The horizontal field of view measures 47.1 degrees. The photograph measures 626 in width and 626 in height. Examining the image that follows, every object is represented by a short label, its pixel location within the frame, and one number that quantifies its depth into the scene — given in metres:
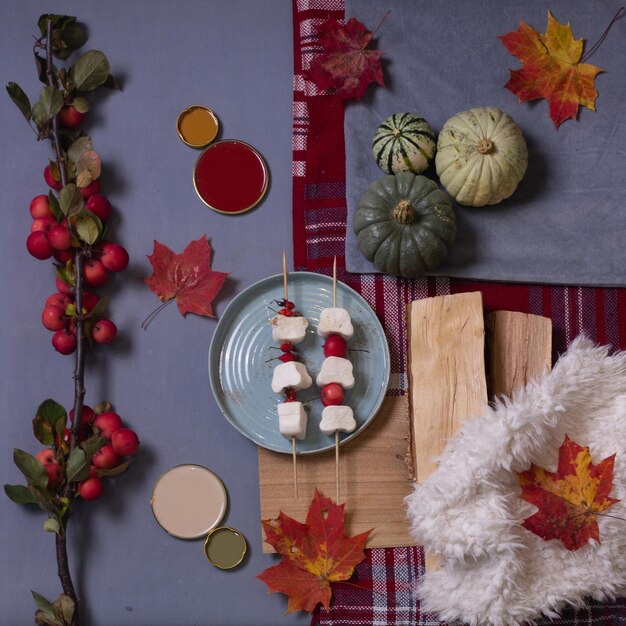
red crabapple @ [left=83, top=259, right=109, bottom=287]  1.62
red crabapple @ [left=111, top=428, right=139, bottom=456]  1.56
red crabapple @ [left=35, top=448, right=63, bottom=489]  1.53
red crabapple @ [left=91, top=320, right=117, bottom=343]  1.61
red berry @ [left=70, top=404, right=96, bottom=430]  1.58
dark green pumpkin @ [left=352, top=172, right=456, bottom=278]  1.54
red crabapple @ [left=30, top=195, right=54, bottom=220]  1.62
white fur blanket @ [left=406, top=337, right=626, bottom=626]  1.43
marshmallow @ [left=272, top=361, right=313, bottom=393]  1.55
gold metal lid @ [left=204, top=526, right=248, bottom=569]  1.61
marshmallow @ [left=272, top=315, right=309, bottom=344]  1.57
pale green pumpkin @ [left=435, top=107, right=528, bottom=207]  1.55
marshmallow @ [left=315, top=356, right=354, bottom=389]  1.56
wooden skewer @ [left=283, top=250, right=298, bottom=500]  1.57
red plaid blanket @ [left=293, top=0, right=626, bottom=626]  1.60
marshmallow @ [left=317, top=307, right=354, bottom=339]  1.57
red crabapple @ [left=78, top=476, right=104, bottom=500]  1.55
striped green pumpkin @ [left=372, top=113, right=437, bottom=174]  1.60
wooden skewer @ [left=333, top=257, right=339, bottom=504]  1.55
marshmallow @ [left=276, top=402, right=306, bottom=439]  1.53
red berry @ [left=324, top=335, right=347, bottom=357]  1.57
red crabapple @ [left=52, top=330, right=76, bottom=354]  1.60
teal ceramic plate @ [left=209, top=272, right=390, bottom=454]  1.61
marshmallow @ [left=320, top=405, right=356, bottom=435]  1.55
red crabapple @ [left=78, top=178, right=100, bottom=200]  1.66
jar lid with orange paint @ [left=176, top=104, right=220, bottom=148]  1.72
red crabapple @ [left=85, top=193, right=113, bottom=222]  1.65
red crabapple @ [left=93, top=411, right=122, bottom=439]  1.58
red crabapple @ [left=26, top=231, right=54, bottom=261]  1.58
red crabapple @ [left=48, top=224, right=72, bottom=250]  1.58
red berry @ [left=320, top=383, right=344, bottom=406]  1.55
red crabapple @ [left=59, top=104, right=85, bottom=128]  1.69
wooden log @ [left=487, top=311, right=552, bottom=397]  1.58
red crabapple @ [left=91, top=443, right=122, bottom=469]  1.56
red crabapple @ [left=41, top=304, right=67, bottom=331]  1.58
